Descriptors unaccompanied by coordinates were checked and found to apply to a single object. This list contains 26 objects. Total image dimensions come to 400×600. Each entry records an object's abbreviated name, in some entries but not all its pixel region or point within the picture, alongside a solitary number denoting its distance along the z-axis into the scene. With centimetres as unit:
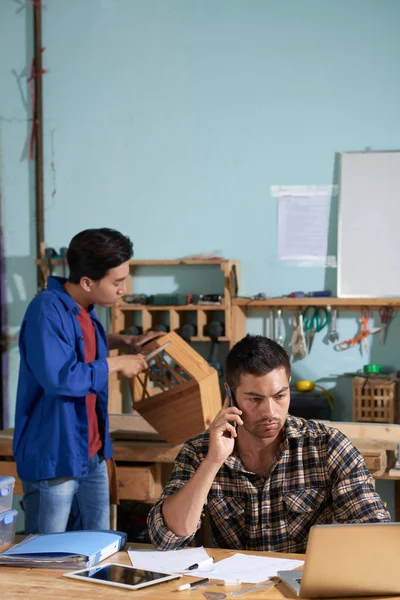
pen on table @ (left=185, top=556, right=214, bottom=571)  213
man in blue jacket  296
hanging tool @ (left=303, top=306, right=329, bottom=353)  485
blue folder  217
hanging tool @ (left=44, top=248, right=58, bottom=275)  506
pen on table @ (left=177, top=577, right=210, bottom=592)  196
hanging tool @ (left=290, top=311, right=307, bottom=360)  480
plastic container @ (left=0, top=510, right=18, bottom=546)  242
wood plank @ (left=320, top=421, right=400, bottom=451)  388
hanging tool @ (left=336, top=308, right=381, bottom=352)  479
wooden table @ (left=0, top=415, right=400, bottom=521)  359
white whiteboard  475
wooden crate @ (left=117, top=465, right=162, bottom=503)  374
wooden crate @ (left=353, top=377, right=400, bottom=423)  444
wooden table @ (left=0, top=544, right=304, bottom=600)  192
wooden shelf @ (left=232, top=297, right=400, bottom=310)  465
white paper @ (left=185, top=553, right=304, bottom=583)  206
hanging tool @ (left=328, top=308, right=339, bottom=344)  483
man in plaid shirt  229
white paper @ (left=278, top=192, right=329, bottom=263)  485
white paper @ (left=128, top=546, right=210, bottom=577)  213
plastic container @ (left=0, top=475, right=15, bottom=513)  250
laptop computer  181
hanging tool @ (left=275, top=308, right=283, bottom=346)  491
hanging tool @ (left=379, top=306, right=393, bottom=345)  475
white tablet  200
